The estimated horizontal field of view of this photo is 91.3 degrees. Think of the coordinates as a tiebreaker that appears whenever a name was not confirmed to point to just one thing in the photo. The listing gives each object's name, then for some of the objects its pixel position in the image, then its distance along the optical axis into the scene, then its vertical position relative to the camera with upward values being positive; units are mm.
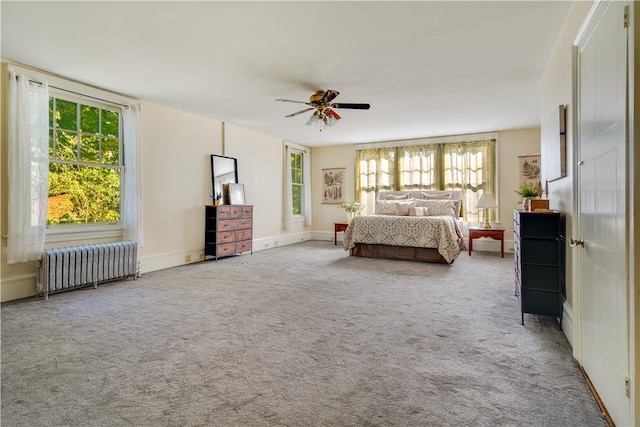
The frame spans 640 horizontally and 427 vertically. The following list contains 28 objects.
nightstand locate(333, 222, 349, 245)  7808 -329
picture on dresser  6114 +410
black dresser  2537 -411
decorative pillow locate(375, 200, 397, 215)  6910 +147
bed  5281 -326
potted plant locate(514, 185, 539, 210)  3150 +205
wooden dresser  5602 -291
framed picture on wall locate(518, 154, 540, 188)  6469 +899
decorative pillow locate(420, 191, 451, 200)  6934 +400
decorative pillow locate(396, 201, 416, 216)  6734 +141
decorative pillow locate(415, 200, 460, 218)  6547 +135
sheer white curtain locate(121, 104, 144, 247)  4449 +498
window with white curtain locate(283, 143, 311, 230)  8023 +907
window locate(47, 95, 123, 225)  3926 +709
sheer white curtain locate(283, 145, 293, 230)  7922 +537
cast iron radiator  3531 -619
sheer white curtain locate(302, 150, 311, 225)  8672 +699
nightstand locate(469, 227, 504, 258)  6000 -399
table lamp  6291 +206
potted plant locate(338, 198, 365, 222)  7795 +172
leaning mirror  5898 +814
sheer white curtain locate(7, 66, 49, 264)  3367 +535
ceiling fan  4059 +1467
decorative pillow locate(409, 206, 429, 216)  6551 +53
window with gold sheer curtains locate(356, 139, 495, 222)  6965 +1049
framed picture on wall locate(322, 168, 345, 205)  8586 +793
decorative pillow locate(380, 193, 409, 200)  7364 +415
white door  1363 +28
